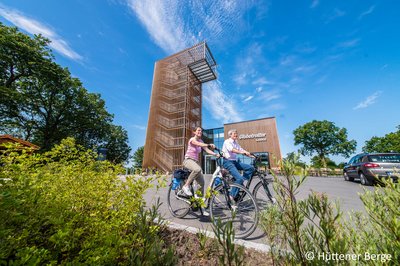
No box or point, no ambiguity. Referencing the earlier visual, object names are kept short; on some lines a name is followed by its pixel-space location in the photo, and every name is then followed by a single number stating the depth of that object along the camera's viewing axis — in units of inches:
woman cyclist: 133.3
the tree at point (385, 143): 1515.7
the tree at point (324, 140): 1625.2
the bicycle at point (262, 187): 125.8
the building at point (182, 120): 1037.8
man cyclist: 139.9
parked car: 280.3
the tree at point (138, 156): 2025.0
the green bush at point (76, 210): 33.6
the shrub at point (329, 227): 31.0
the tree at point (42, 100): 698.2
